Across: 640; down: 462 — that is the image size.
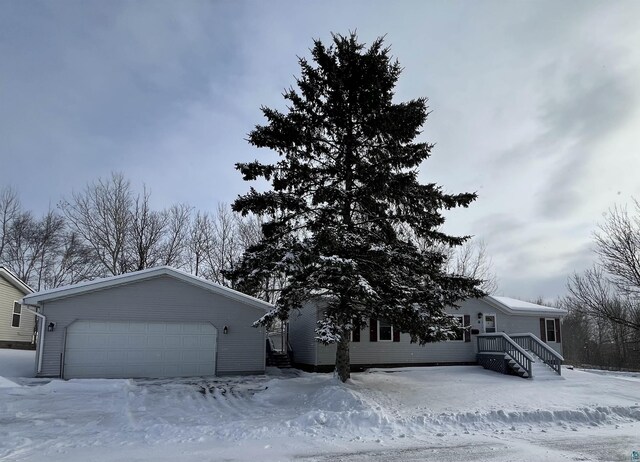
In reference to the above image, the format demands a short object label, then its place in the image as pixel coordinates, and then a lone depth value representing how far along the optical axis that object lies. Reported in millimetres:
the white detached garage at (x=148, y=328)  16219
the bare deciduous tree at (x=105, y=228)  31938
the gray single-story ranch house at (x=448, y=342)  20734
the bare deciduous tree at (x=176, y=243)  33938
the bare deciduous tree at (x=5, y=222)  34438
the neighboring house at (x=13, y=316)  25562
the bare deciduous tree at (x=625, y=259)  26047
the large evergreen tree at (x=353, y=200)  13219
